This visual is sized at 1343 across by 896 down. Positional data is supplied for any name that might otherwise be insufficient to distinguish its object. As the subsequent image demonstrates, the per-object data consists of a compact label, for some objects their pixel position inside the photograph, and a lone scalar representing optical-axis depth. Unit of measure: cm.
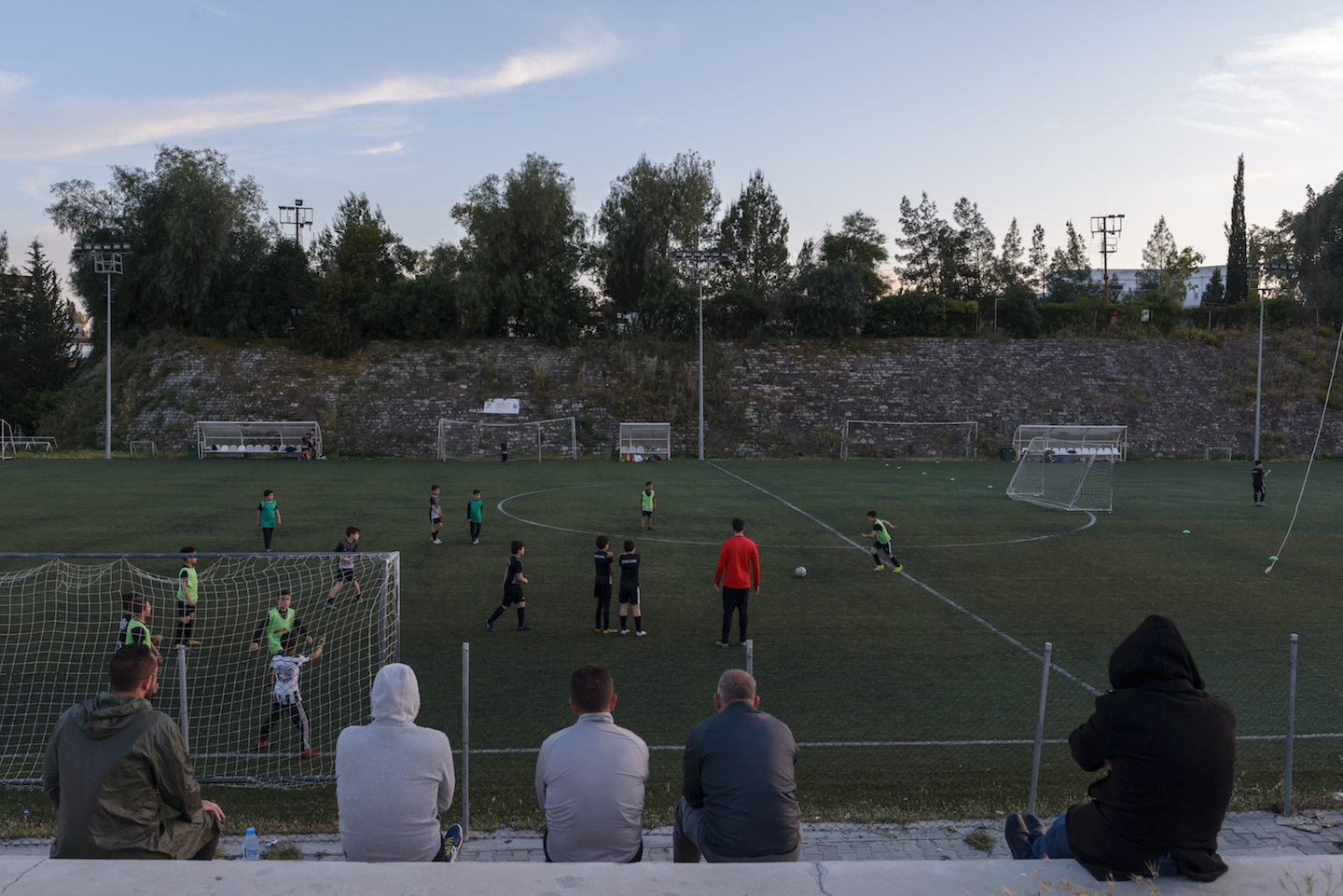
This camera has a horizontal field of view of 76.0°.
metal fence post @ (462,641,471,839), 650
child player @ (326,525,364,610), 1335
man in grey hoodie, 446
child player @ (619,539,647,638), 1205
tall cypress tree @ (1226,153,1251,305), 6619
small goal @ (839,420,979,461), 4794
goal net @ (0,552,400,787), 828
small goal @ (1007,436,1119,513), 2634
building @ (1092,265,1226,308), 9505
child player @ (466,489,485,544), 1862
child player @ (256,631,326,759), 814
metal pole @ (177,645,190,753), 668
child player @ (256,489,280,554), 1712
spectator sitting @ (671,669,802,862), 439
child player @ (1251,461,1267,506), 2550
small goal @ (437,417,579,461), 4722
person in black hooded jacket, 387
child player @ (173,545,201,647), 1112
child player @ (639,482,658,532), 2027
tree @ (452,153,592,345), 5584
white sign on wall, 4903
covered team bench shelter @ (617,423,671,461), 4616
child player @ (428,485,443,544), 1870
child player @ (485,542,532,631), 1216
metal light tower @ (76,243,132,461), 4434
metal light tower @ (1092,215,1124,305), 7450
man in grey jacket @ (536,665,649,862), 453
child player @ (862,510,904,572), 1644
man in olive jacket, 414
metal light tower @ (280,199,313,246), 6994
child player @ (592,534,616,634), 1206
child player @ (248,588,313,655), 933
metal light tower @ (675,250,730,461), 4750
